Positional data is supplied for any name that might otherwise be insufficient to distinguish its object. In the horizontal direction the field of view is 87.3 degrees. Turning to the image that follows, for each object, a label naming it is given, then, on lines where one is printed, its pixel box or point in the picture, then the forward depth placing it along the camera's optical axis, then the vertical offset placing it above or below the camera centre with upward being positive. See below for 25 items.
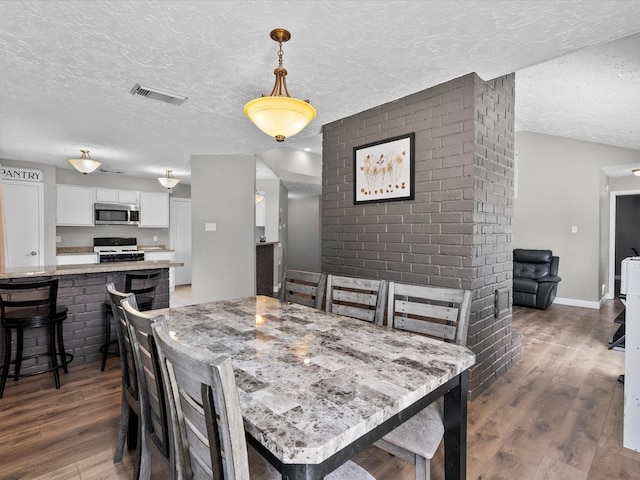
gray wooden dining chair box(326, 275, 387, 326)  1.93 -0.38
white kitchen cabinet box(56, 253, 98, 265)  5.73 -0.44
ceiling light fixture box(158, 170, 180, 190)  5.60 +0.88
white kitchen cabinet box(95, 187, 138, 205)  6.22 +0.72
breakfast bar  2.86 -0.63
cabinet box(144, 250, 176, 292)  6.57 -0.45
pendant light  1.73 +0.66
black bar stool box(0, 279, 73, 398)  2.46 -0.63
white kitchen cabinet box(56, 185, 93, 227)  5.80 +0.50
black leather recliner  5.15 -0.68
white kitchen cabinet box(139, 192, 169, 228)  6.71 +0.49
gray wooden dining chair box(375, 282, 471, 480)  1.25 -0.48
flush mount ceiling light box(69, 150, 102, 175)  4.11 +0.86
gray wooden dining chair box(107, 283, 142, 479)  1.48 -0.76
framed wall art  2.71 +0.56
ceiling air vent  2.64 +1.15
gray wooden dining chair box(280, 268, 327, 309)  2.20 -0.37
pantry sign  5.04 +0.91
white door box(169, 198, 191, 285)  7.33 +0.00
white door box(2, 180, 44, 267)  5.05 +0.17
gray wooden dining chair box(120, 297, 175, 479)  1.08 -0.59
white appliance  1.86 -0.71
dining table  0.79 -0.46
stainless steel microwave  6.17 +0.37
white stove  6.11 -0.31
